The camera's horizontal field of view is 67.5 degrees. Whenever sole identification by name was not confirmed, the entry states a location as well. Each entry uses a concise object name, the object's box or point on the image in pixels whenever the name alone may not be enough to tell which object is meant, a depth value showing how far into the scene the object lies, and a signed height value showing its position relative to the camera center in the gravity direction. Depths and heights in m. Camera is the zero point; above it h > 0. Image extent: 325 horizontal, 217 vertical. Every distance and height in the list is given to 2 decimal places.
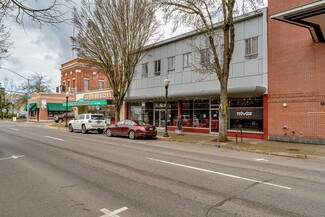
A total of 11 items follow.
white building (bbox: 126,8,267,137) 17.02 +2.67
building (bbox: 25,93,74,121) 47.75 +1.80
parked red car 17.41 -1.10
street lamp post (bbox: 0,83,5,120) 60.16 +5.48
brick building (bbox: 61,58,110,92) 46.22 +7.09
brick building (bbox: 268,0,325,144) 14.28 +2.18
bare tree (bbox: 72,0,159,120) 20.33 +6.94
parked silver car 21.80 -0.79
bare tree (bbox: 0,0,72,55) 7.76 +3.37
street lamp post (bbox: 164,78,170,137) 18.40 +2.40
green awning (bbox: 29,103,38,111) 49.97 +1.43
